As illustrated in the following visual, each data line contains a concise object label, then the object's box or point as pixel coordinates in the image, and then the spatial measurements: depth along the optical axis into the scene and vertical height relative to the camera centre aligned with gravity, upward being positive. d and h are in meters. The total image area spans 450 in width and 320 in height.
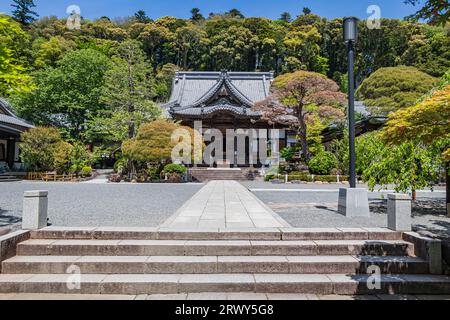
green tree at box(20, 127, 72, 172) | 19.62 +1.01
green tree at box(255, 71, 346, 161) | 17.89 +4.44
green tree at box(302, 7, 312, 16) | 59.62 +33.55
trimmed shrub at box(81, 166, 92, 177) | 20.73 -0.48
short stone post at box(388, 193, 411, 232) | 4.85 -0.79
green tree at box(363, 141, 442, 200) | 6.98 +0.04
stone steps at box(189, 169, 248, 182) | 21.33 -0.69
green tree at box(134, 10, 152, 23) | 62.40 +33.97
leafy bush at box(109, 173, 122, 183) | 19.02 -0.90
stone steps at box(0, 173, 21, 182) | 19.27 -0.96
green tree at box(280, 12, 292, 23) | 62.86 +34.11
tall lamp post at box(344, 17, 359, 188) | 6.54 +2.32
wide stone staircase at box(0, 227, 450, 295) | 3.62 -1.37
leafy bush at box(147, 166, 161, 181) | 19.27 -0.54
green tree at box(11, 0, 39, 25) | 45.53 +24.90
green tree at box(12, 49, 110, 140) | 24.78 +6.15
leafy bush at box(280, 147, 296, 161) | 22.41 +1.09
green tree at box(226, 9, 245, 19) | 67.29 +37.61
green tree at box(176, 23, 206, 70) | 48.53 +20.94
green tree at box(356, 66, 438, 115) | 17.68 +5.37
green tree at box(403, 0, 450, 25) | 3.20 +1.83
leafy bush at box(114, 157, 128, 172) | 19.89 +0.06
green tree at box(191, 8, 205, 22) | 64.75 +35.06
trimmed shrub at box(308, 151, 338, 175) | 19.23 +0.21
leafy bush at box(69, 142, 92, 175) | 20.27 +0.41
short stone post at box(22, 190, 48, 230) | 4.71 -0.80
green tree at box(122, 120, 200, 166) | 17.52 +1.39
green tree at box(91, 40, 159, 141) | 20.20 +5.18
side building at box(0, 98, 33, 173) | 22.77 +2.16
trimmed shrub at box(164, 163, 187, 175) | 18.92 -0.24
